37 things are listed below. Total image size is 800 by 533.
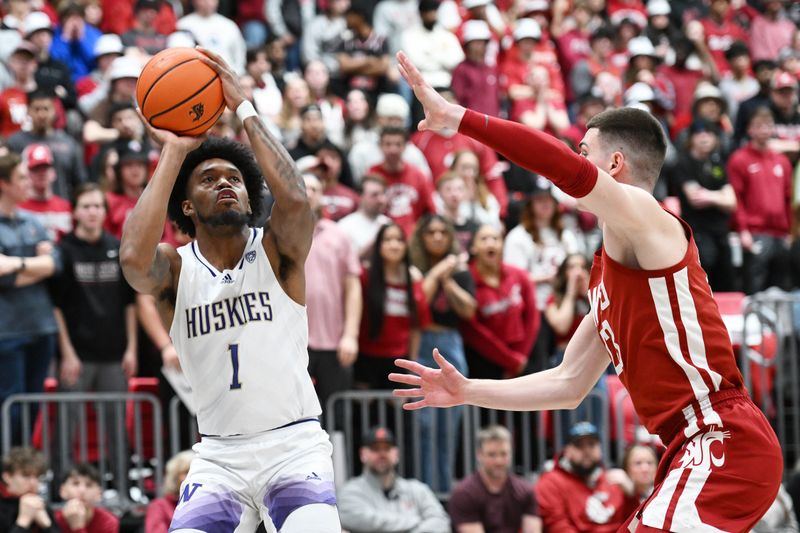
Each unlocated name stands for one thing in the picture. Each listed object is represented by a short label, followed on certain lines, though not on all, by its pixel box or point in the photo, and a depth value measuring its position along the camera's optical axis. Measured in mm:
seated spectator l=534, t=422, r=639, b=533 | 10977
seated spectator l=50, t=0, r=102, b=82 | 15188
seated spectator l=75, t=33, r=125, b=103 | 14352
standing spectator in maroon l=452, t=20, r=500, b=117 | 16547
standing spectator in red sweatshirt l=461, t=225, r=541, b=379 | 11766
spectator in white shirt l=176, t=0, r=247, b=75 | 15898
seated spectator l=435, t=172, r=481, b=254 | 12789
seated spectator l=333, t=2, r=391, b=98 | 16859
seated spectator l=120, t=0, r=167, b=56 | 15016
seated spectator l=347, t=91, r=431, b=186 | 14180
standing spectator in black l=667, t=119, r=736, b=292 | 14758
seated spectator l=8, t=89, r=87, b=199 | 12617
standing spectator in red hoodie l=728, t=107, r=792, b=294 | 14945
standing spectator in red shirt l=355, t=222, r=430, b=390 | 11508
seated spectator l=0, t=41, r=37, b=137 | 13375
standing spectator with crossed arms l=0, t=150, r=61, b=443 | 10703
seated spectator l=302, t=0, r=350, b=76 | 17380
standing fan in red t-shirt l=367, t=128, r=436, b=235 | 13234
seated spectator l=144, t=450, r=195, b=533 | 9969
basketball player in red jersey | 5188
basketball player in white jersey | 6293
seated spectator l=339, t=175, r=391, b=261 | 12430
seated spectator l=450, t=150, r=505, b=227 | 13484
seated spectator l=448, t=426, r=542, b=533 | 10828
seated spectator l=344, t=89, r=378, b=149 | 14828
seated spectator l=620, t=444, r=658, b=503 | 10860
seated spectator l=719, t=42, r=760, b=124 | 18875
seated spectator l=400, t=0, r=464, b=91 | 17156
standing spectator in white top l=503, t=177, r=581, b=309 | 12914
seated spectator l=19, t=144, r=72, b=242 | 11695
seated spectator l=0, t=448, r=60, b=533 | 9938
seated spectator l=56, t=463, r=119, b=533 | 10039
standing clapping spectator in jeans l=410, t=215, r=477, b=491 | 11547
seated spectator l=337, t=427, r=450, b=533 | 10695
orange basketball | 6469
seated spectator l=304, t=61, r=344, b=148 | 15116
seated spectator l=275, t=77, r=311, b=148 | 14562
